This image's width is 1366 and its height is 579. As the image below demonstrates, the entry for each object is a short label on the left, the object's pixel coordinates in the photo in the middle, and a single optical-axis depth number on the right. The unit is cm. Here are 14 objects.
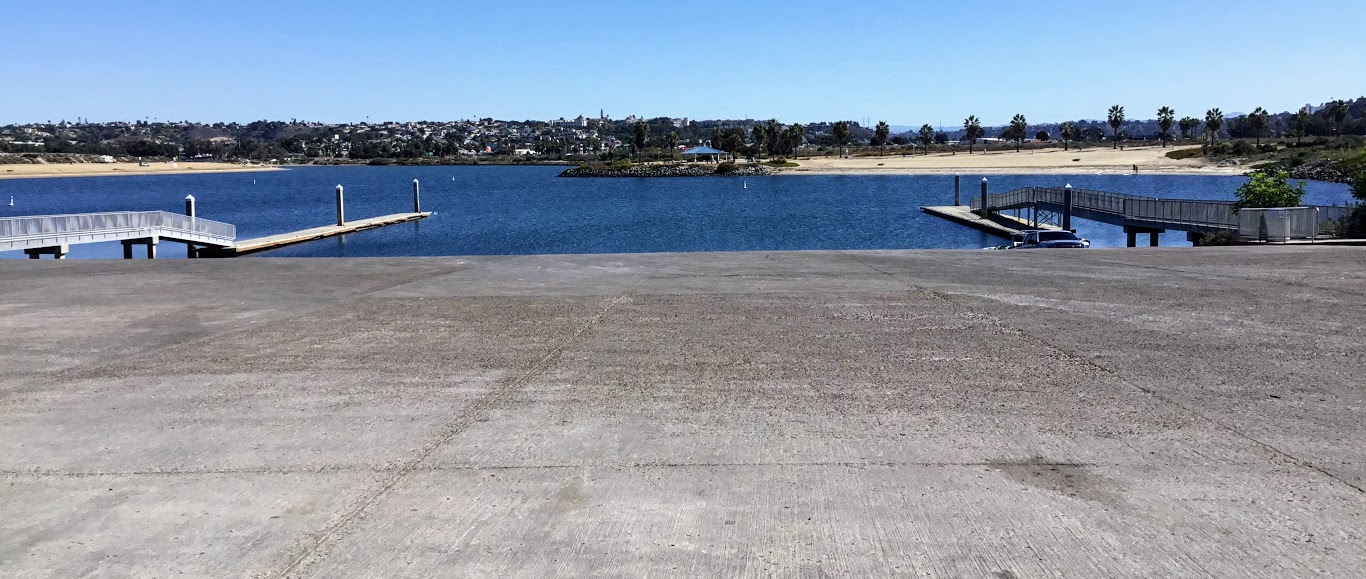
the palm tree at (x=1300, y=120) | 16812
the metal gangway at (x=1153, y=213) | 2675
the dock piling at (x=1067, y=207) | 4988
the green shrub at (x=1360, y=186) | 3088
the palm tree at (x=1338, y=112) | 17636
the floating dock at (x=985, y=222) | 5847
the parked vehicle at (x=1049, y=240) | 3462
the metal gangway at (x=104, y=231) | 3133
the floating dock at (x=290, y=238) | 4587
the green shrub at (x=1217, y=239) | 2944
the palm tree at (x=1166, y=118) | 19812
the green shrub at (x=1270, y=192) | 3331
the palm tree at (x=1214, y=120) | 17312
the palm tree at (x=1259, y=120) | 17250
